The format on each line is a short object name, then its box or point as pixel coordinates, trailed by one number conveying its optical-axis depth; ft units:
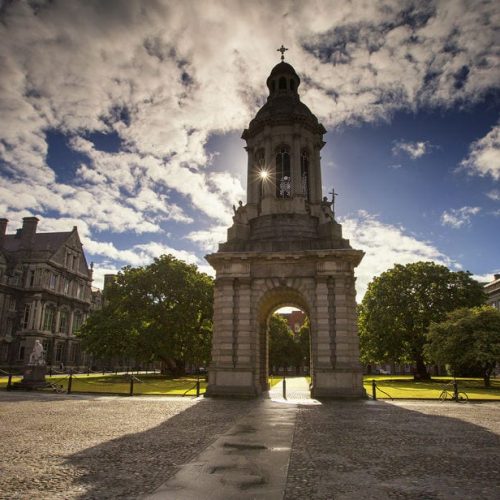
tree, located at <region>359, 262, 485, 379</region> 156.15
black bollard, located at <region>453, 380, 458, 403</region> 76.89
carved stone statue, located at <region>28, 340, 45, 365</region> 91.04
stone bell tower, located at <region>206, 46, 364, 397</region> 76.84
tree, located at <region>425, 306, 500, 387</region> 114.83
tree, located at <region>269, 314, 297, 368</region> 254.06
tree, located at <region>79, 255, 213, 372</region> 143.13
